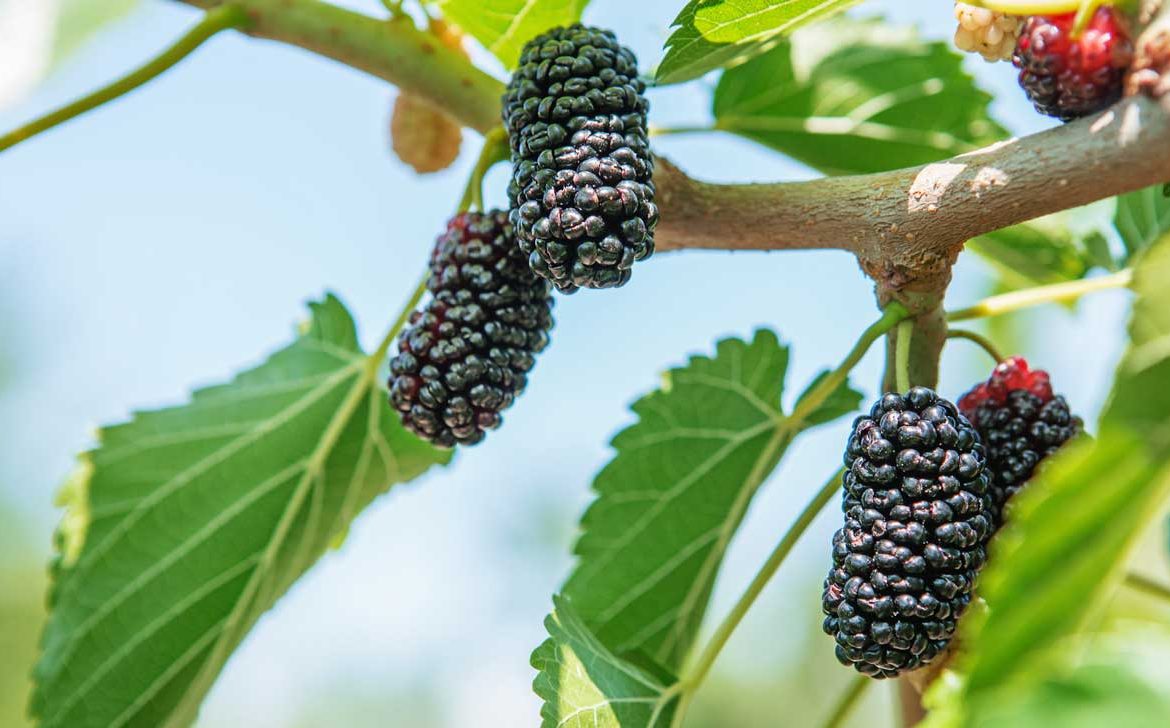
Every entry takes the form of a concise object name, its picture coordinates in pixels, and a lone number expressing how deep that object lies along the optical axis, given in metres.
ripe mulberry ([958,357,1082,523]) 0.36
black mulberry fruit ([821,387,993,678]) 0.35
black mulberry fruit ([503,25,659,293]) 0.36
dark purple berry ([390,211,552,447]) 0.38
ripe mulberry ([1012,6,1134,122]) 0.34
